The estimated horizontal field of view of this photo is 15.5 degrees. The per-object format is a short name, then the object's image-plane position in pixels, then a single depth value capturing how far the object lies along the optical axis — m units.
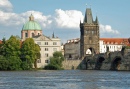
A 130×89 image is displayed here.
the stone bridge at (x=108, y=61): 126.27
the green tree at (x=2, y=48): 127.61
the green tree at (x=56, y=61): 138.88
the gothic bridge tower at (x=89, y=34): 163.12
